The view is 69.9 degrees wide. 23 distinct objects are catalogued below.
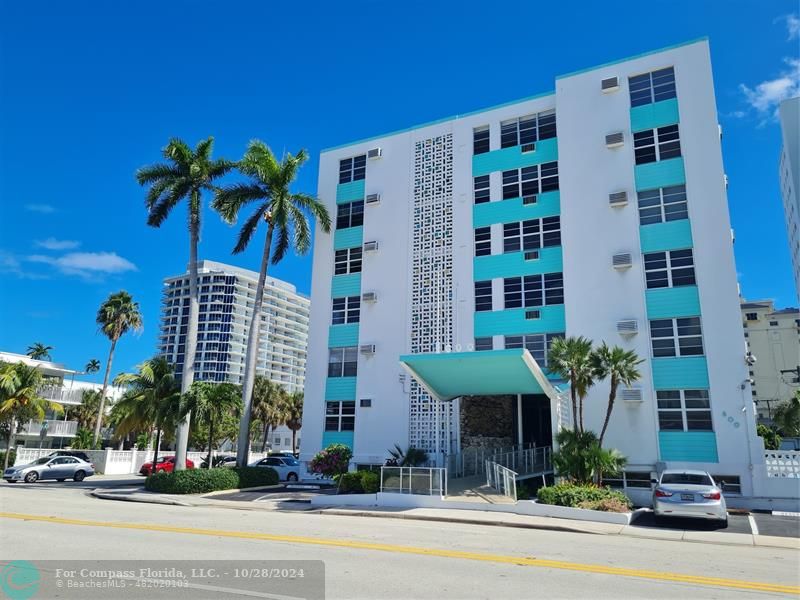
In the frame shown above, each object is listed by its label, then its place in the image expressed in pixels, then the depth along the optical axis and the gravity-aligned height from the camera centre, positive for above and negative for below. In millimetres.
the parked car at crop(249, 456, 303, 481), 33281 -1794
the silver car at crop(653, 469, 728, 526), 15227 -1532
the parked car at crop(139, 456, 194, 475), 36388 -2126
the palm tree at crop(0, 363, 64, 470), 32625 +2074
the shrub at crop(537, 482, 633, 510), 17781 -1688
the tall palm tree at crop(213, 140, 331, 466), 29469 +11853
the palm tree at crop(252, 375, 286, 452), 57438 +3053
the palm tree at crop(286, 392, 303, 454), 63544 +2541
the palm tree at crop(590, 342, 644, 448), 21172 +2722
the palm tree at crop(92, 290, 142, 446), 50438 +9930
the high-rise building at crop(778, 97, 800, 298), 62938 +32413
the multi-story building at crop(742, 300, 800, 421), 86625 +14849
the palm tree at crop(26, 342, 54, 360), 69375 +9268
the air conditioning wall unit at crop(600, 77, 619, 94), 27812 +16919
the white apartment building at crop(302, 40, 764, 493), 23453 +7821
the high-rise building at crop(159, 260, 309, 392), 142125 +28034
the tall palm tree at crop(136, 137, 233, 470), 29828 +12938
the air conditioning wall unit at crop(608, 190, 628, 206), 26219 +10855
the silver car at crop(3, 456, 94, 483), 30698 -2206
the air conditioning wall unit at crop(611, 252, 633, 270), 25422 +7848
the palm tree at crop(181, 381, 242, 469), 26500 +1472
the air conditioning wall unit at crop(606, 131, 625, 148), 27000 +13899
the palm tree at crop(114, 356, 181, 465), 27730 +1657
